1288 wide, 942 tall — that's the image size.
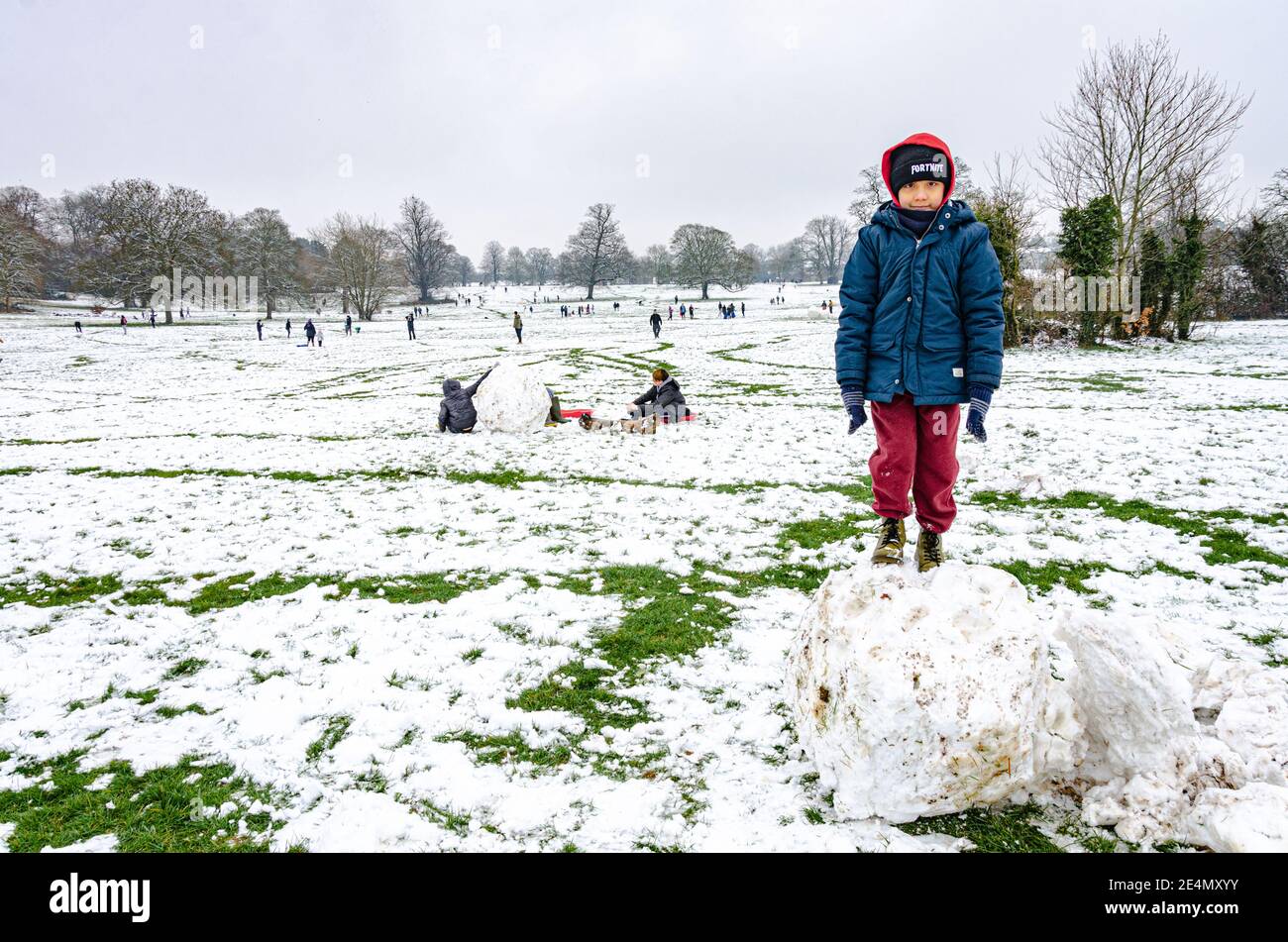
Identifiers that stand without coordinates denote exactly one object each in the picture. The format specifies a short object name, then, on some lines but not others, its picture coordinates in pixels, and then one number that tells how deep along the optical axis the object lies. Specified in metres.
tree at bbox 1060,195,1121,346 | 30.31
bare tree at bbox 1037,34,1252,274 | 30.81
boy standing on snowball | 3.85
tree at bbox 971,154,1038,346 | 31.50
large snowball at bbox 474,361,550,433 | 13.91
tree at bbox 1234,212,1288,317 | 42.38
